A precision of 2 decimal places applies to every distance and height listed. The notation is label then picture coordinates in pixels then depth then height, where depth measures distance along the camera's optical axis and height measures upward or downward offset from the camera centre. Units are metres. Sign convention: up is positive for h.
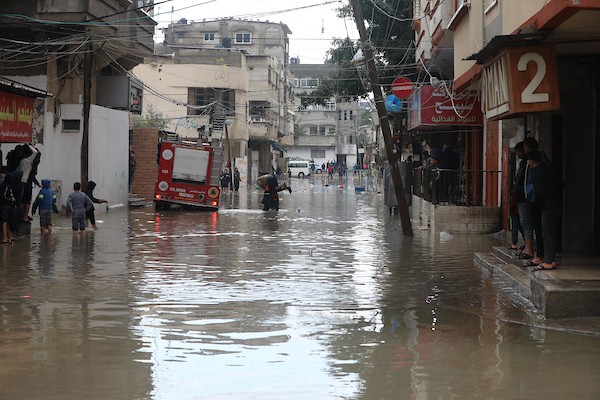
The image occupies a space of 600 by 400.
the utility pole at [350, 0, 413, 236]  23.52 +1.63
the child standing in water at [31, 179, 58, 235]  22.16 -0.67
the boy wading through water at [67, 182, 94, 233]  22.72 -0.70
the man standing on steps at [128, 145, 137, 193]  39.95 +0.59
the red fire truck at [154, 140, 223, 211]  35.41 +0.09
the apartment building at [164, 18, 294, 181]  80.31 +9.30
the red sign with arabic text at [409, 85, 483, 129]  25.61 +2.00
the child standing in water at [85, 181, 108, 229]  23.55 -0.61
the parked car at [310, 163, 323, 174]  107.88 +1.31
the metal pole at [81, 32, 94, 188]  29.33 +2.21
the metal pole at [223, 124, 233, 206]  60.62 +0.79
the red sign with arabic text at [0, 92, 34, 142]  19.73 +1.29
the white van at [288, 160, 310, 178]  101.25 +1.10
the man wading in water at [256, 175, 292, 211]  34.59 -0.48
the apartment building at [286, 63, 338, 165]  127.75 +5.99
